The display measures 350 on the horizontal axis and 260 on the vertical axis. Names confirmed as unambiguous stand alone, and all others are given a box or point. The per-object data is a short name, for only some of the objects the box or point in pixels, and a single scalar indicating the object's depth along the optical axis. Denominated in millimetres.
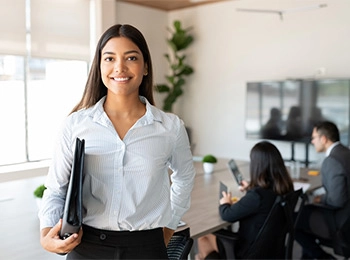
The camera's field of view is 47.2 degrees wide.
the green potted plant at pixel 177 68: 6246
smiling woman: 1116
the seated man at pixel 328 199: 2859
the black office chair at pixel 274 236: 2229
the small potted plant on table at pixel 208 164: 3815
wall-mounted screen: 4750
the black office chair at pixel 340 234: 2826
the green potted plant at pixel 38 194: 2334
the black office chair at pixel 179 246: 1679
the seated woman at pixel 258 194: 2285
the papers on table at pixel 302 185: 3122
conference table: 2238
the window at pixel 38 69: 4824
